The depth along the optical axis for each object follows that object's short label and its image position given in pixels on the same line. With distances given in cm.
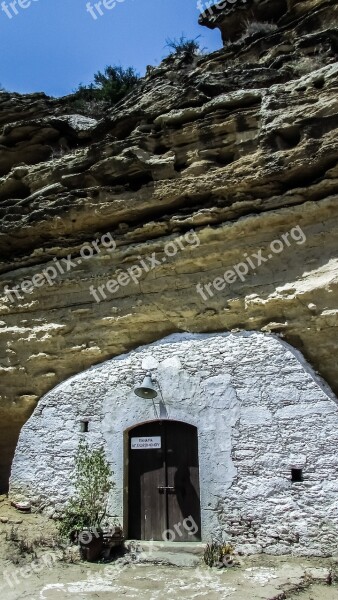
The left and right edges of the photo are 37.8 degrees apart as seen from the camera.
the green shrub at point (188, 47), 1328
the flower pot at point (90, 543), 694
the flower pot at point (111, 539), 712
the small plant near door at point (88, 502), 707
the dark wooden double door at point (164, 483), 749
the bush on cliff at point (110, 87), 1343
